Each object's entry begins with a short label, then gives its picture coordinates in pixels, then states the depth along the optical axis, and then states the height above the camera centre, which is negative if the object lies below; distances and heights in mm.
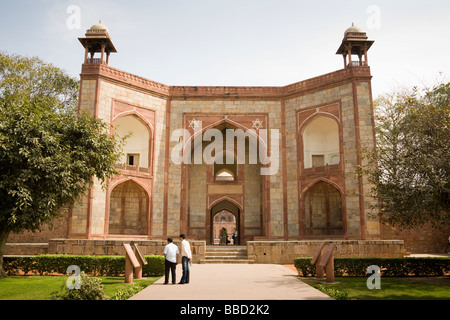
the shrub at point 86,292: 5884 -1032
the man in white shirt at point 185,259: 9133 -815
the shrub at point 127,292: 6973 -1303
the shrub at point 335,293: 7256 -1326
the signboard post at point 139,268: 10516 -1157
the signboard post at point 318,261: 10505 -966
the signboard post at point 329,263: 9664 -920
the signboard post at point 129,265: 9484 -975
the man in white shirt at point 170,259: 9188 -793
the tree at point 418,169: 10391 +1696
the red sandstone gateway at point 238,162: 19828 +3823
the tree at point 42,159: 10609 +1968
